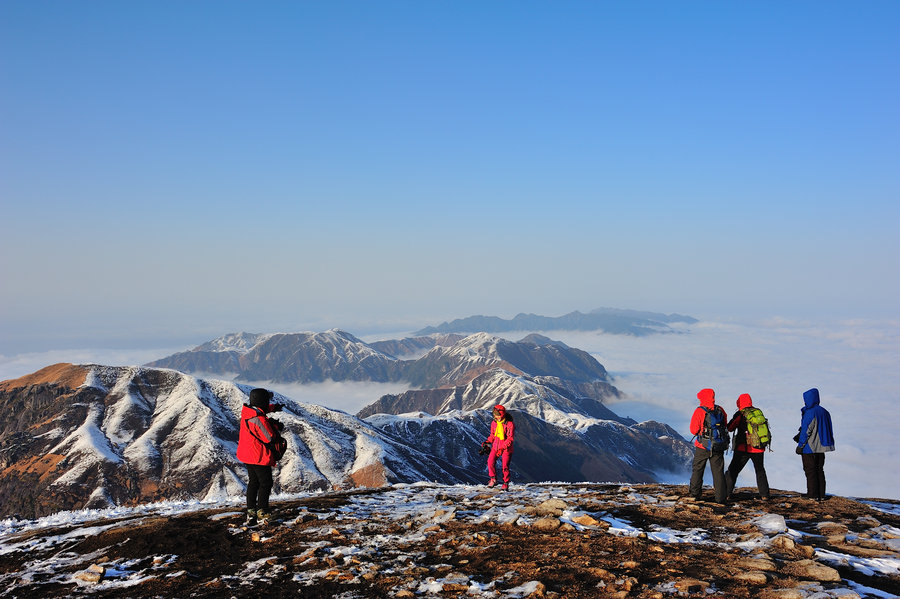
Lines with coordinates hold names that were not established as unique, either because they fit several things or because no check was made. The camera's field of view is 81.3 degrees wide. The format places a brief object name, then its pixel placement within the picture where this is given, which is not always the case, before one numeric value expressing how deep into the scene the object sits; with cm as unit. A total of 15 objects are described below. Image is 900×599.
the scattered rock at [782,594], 847
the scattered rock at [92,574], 1099
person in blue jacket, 1744
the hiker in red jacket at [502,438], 2141
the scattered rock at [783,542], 1125
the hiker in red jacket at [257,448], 1464
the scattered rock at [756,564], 1000
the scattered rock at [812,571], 939
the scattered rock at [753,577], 927
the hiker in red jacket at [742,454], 1703
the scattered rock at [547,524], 1359
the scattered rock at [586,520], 1381
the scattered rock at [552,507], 1534
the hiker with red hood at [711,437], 1639
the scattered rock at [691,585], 891
